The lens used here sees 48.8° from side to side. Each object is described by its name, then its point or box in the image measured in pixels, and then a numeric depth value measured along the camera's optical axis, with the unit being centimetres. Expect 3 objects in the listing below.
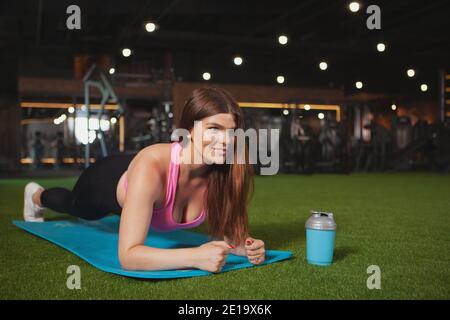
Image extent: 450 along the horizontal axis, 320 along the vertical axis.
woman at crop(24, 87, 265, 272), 158
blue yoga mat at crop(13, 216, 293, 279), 166
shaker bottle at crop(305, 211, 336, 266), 176
